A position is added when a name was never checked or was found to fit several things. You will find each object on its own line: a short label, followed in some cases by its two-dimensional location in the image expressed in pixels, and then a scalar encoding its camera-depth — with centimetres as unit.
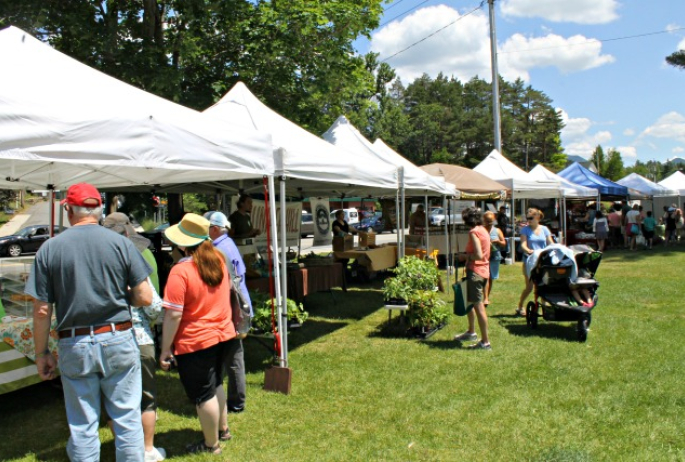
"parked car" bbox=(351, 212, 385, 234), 3365
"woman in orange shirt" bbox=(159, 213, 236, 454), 338
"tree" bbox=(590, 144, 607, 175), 7980
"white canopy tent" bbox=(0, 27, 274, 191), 341
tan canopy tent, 1254
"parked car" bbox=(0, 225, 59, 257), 2316
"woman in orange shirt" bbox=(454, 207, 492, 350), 618
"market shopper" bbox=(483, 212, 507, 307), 859
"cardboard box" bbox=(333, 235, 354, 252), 1027
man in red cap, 284
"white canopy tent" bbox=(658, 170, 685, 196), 2395
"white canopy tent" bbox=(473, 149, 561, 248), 1489
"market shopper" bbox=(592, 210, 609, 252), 1858
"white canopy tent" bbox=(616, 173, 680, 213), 2236
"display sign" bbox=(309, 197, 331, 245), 1183
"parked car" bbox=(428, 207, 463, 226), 3317
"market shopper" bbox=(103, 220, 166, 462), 354
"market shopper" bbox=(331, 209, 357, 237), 1116
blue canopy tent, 1964
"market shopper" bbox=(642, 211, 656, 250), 1883
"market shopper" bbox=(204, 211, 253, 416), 441
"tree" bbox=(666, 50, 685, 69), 2253
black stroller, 674
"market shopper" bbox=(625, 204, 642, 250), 1916
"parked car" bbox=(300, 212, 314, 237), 2881
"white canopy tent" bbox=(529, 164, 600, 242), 1653
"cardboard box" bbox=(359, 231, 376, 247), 1059
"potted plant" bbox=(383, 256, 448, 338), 700
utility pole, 2008
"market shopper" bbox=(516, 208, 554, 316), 775
